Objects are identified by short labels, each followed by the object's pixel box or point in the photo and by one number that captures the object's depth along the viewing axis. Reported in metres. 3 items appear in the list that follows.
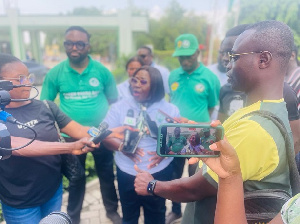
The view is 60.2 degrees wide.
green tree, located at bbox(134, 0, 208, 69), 41.69
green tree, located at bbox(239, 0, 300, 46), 17.73
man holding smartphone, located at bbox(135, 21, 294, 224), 1.12
